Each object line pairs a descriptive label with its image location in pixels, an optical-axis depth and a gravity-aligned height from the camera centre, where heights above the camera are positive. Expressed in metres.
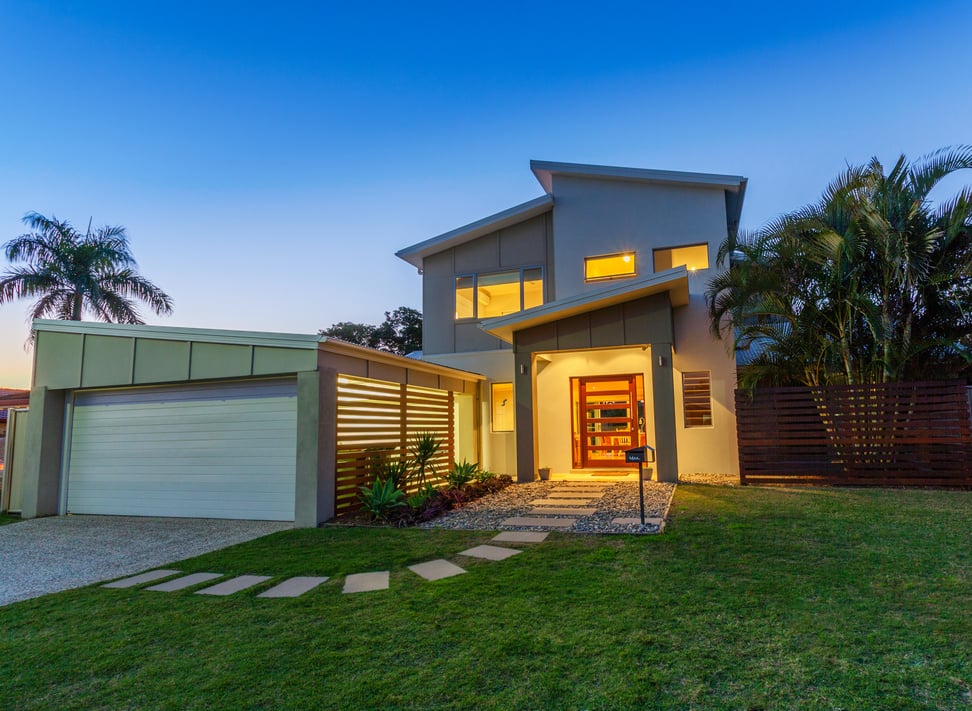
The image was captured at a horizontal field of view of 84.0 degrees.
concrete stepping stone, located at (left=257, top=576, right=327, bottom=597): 4.20 -1.34
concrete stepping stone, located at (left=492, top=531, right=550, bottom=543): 5.84 -1.30
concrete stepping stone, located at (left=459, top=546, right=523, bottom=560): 5.17 -1.31
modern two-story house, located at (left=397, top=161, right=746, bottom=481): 10.47 +2.02
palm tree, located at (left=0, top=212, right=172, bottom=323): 16.08 +4.56
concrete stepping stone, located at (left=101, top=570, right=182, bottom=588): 4.73 -1.41
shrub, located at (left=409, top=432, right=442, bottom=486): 9.32 -0.61
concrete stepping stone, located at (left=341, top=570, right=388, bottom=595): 4.25 -1.32
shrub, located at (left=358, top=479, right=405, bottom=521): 7.24 -1.07
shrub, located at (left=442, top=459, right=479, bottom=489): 9.45 -0.99
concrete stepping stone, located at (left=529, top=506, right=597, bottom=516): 7.41 -1.29
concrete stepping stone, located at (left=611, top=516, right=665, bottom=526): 6.42 -1.25
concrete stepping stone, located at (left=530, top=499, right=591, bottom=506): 8.24 -1.29
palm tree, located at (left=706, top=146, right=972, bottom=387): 8.74 +2.31
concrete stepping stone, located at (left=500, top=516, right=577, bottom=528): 6.66 -1.30
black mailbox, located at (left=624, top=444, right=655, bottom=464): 6.37 -0.44
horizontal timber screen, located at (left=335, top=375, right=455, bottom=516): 7.82 -0.08
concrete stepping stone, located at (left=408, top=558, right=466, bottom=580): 4.59 -1.32
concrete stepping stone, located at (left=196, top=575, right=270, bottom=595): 4.32 -1.35
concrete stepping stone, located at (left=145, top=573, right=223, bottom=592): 4.52 -1.38
